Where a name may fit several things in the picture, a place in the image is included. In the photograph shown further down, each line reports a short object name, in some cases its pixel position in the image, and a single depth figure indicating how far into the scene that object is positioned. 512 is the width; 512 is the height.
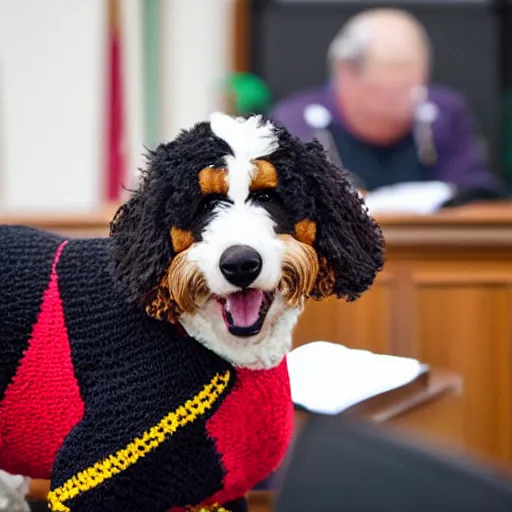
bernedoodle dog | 2.34
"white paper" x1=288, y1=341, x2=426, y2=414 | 2.63
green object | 6.28
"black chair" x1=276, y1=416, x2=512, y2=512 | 2.05
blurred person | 5.04
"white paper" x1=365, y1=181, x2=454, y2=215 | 3.99
